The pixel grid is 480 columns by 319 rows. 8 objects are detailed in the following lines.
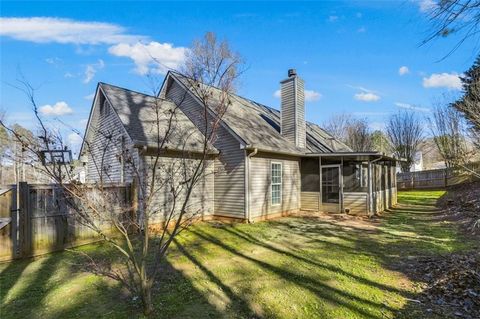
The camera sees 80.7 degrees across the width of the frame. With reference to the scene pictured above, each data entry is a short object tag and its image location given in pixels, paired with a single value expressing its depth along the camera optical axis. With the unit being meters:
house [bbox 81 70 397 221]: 10.54
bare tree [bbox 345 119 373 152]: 33.74
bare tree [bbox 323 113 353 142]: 37.95
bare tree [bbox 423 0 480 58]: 2.53
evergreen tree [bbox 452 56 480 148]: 8.83
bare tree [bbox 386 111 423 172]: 32.19
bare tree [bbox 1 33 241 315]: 3.62
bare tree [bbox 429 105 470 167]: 17.12
